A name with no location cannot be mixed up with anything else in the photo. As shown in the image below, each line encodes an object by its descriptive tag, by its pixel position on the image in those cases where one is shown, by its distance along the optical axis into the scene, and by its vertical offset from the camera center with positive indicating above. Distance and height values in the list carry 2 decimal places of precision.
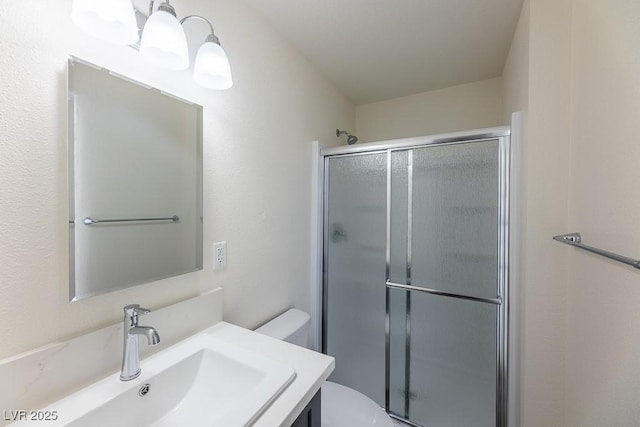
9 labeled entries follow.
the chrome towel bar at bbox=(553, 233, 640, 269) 0.60 -0.11
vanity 0.62 -0.48
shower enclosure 1.43 -0.39
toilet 1.17 -0.93
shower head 2.19 +0.64
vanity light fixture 0.66 +0.51
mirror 0.73 +0.09
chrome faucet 0.72 -0.37
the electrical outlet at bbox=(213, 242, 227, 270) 1.12 -0.19
